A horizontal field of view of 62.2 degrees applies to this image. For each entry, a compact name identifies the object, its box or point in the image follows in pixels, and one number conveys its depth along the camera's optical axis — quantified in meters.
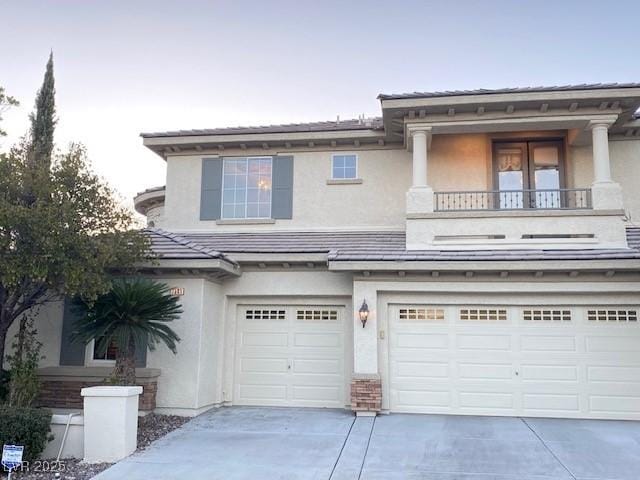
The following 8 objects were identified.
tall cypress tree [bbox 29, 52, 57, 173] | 19.59
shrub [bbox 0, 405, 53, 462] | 7.51
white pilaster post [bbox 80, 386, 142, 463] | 7.82
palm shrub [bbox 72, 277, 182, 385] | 9.33
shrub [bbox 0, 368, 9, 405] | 9.33
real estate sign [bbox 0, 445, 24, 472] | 6.65
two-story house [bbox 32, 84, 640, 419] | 10.73
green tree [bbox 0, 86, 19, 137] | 10.60
